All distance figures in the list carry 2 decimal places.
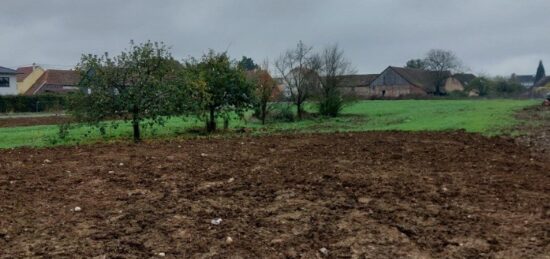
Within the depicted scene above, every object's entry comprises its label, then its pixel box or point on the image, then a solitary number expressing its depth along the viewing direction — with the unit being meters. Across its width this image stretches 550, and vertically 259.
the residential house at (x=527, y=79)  137.02
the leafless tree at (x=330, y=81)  29.72
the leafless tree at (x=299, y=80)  28.75
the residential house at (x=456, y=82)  96.31
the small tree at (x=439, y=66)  90.38
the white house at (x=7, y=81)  59.16
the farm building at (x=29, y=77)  75.44
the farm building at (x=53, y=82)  69.56
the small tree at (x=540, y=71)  130.62
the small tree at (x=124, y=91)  15.50
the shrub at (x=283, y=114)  25.85
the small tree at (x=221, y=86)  18.70
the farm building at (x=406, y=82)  89.00
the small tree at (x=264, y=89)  23.34
